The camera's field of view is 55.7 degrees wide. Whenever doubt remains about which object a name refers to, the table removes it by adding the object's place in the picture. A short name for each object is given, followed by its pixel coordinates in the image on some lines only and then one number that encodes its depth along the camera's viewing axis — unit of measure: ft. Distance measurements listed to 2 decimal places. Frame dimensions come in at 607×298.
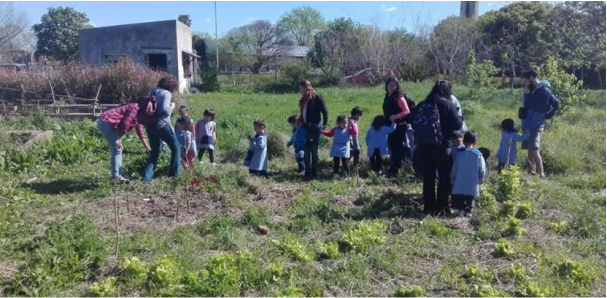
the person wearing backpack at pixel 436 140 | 19.94
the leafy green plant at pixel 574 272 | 15.15
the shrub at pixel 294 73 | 108.78
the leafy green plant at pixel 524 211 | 20.38
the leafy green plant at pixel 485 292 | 14.14
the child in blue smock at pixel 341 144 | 27.43
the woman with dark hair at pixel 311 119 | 26.81
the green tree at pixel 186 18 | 202.10
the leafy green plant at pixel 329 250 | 16.64
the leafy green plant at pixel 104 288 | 14.25
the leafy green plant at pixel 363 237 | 17.12
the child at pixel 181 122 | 30.30
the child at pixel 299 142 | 27.77
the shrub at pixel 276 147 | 33.12
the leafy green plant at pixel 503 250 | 16.71
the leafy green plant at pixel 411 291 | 14.32
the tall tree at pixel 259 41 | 158.20
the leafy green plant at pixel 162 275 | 14.64
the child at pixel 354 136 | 28.63
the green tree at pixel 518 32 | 91.04
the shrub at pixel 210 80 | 104.17
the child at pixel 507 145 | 27.07
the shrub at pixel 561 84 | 39.99
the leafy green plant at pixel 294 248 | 16.35
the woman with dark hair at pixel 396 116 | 25.84
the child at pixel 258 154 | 28.04
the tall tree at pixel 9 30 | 126.88
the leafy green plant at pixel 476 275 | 15.15
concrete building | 96.73
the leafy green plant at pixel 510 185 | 21.38
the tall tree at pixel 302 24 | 193.16
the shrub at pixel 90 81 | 61.52
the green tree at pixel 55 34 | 162.40
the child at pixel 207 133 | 31.55
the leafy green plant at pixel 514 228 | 18.44
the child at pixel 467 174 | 20.35
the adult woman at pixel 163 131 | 25.62
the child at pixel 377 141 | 28.04
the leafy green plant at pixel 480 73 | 61.00
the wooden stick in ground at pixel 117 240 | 16.85
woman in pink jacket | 26.02
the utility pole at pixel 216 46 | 141.67
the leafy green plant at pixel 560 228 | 18.99
